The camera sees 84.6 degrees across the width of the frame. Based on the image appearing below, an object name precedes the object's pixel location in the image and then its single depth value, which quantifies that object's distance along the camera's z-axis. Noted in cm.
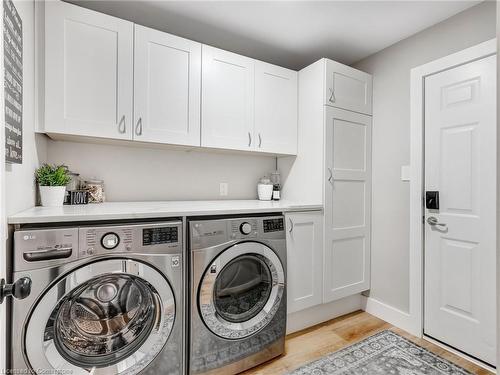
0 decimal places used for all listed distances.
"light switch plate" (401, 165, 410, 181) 223
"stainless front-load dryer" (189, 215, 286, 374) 157
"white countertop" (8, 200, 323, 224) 125
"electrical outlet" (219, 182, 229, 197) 251
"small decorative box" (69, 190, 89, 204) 182
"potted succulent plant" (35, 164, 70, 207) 162
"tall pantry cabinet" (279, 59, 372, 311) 223
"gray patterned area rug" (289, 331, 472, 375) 174
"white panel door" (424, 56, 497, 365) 179
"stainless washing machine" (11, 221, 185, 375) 118
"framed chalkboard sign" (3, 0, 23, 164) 107
